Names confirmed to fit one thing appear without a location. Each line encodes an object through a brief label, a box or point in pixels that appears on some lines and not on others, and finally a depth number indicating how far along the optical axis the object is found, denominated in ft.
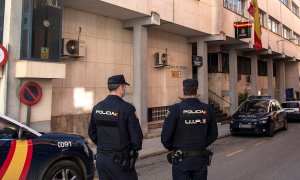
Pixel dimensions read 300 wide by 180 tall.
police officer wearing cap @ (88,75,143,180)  13.48
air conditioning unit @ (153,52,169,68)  58.44
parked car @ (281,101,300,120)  73.71
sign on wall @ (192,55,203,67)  64.86
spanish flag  82.64
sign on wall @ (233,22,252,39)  72.74
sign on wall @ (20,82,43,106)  33.83
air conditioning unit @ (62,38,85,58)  41.73
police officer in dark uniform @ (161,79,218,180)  14.15
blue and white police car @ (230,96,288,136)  49.40
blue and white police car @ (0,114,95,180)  16.89
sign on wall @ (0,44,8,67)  31.99
